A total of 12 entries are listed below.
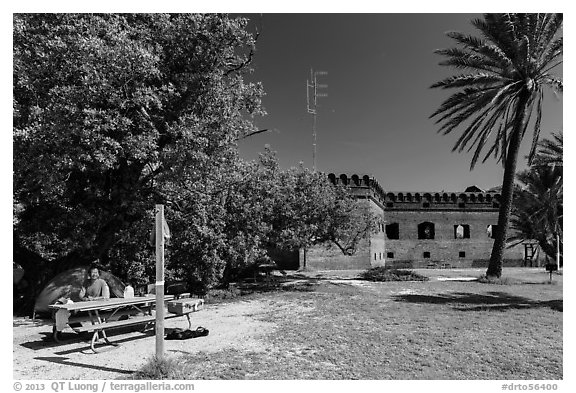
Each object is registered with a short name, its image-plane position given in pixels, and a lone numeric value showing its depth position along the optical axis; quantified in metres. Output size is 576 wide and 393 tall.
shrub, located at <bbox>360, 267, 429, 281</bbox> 19.87
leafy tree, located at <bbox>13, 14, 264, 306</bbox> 8.45
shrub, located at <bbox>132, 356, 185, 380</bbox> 5.32
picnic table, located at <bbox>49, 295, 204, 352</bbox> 6.73
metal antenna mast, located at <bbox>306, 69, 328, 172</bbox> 25.80
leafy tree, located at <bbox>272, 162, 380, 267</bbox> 15.82
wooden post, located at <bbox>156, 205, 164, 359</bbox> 5.52
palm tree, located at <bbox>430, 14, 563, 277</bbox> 16.00
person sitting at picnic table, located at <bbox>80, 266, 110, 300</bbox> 8.02
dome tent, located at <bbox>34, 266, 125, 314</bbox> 9.63
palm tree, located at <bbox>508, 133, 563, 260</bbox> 26.67
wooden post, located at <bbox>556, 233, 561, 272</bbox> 26.92
